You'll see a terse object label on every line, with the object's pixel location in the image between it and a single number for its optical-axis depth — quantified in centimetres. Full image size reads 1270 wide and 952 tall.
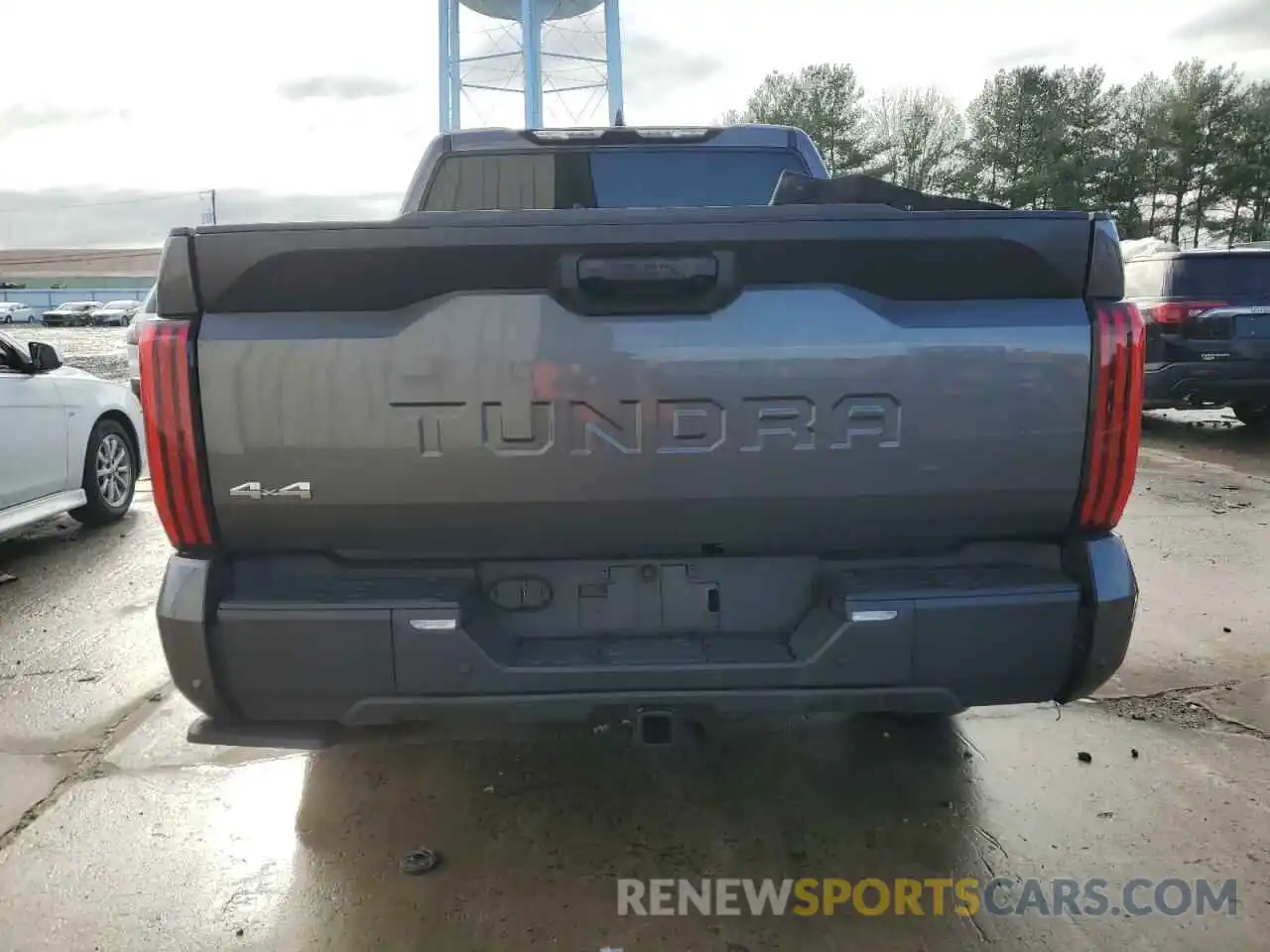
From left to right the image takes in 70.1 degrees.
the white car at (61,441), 568
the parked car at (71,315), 5375
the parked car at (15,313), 5609
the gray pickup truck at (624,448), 215
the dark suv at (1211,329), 878
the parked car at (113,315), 5338
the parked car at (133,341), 798
